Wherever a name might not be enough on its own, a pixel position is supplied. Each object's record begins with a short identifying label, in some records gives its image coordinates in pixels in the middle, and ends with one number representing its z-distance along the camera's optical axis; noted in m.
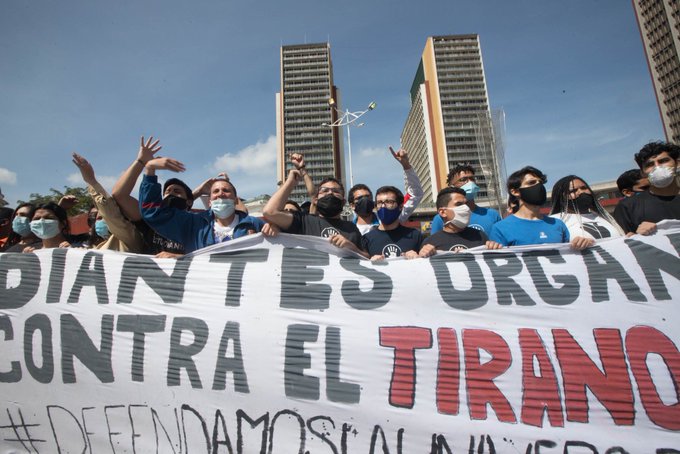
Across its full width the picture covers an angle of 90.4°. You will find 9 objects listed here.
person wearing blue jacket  2.76
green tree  25.98
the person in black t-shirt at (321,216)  2.63
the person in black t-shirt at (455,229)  2.76
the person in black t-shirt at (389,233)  2.96
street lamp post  19.61
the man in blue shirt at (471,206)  3.48
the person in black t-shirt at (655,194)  2.87
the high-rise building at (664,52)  52.44
